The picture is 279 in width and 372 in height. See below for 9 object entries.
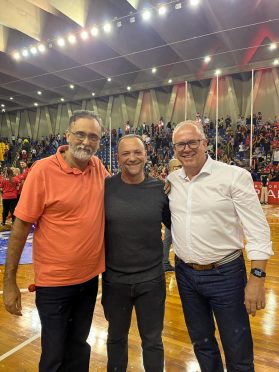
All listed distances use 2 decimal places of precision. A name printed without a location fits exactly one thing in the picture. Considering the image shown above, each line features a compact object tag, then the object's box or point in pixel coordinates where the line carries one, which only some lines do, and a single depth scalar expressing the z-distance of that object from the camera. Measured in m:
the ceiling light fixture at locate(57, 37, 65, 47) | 13.39
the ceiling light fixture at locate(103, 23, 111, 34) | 11.79
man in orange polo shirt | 1.69
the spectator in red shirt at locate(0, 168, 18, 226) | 7.94
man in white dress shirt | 1.62
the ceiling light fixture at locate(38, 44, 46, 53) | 14.26
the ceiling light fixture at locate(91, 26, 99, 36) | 12.18
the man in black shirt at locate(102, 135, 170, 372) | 1.83
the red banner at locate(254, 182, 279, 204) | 11.71
